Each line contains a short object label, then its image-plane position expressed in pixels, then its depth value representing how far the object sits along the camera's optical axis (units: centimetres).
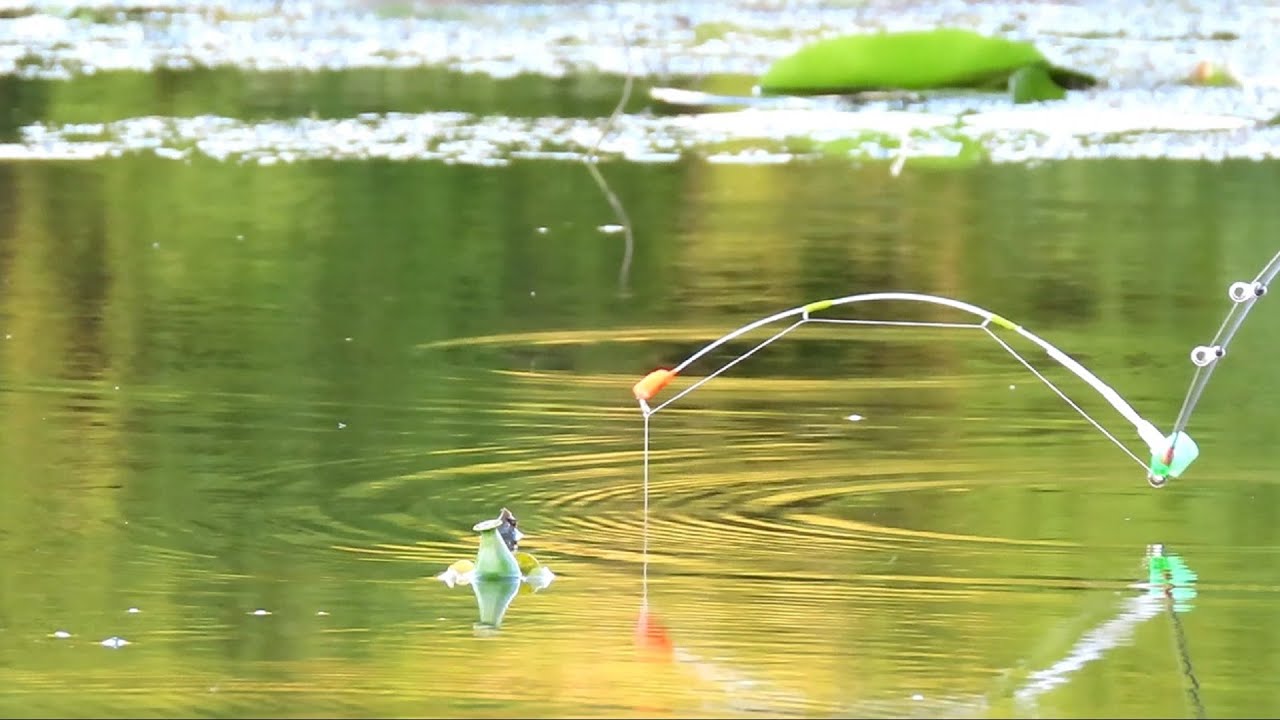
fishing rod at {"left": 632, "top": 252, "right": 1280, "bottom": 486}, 1072
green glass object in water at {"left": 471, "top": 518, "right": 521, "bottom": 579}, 1036
